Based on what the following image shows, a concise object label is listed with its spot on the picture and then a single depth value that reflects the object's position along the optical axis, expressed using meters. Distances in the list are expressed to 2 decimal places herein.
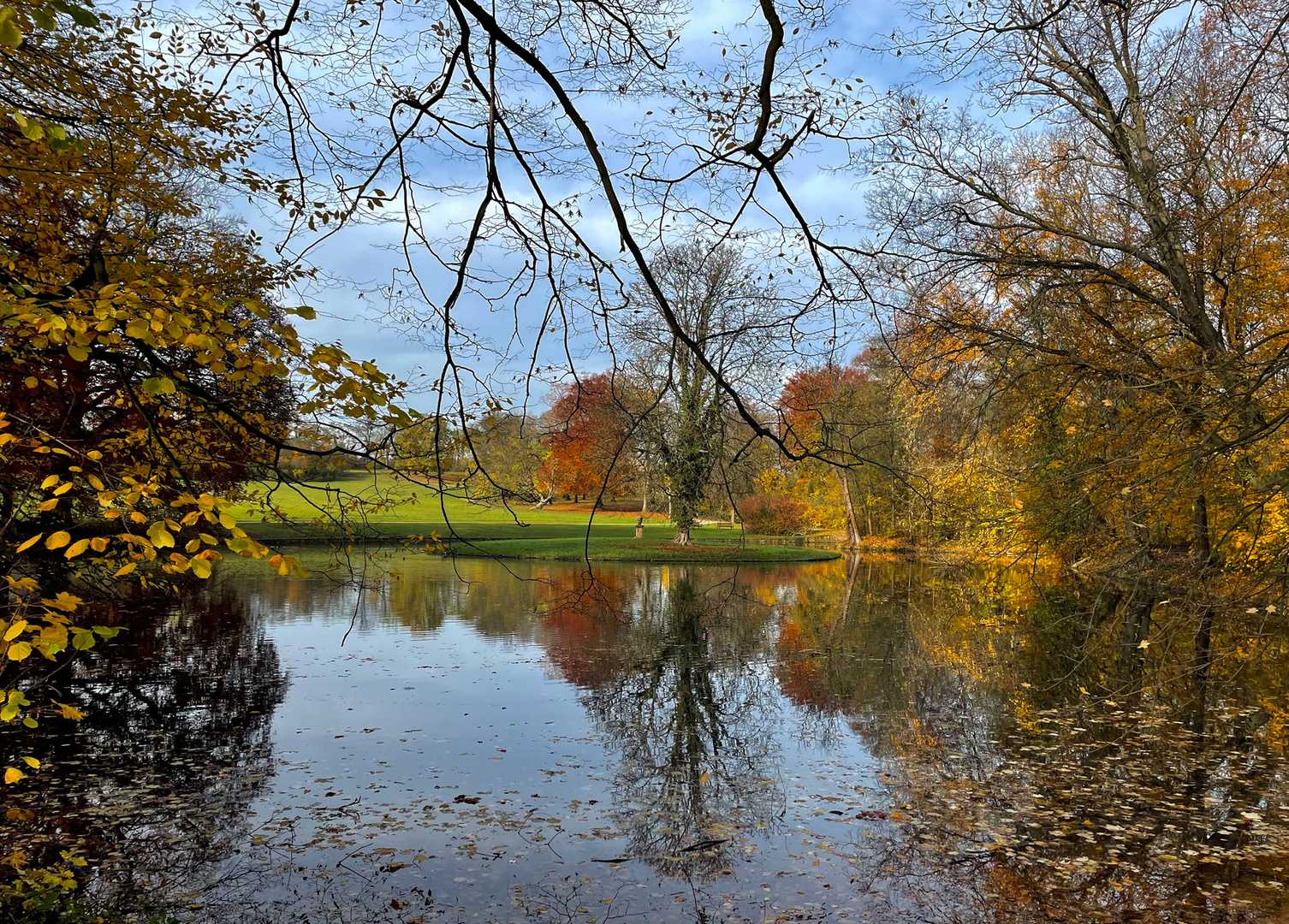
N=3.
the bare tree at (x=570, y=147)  3.17
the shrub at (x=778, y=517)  45.78
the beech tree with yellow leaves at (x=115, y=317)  2.84
